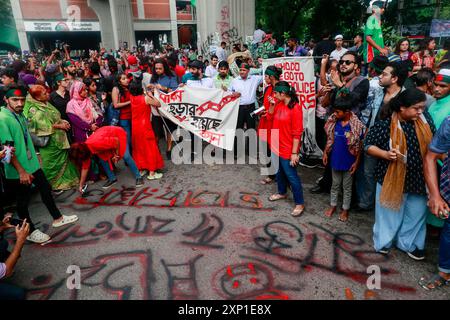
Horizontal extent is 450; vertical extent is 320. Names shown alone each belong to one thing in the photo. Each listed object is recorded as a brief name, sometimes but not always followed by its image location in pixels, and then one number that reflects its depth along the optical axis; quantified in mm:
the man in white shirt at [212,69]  7434
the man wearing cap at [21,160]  3379
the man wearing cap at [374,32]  5691
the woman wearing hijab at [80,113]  5082
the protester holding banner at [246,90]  5746
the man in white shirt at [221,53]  9891
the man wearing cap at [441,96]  3027
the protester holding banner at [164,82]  5994
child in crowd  3584
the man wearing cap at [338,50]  7125
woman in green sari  4461
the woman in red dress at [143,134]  5109
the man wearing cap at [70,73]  5614
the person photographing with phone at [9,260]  2527
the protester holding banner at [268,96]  4711
